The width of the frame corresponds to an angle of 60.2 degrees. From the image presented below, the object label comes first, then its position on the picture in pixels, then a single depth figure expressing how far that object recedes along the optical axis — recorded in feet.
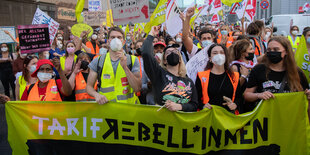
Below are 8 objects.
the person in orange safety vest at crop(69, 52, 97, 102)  13.38
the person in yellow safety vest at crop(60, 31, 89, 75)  17.65
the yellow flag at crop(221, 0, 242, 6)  25.51
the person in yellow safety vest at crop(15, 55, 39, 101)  12.69
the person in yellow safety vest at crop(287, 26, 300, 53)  25.45
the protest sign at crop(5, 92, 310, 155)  9.80
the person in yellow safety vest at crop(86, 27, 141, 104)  10.55
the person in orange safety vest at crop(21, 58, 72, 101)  11.61
